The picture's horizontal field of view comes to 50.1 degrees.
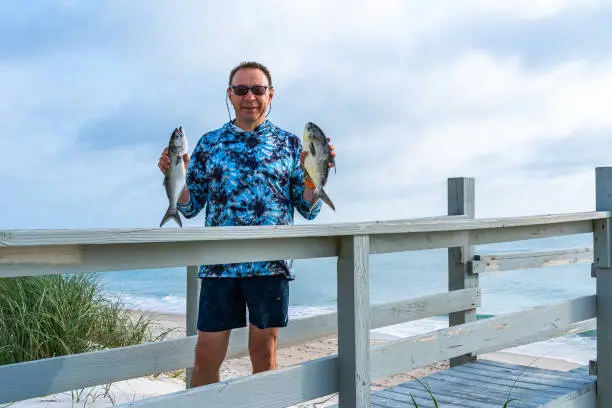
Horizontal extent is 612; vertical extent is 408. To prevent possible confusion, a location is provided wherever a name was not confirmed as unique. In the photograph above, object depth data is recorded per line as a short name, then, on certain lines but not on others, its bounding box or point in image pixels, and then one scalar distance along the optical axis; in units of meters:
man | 3.33
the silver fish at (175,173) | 3.07
